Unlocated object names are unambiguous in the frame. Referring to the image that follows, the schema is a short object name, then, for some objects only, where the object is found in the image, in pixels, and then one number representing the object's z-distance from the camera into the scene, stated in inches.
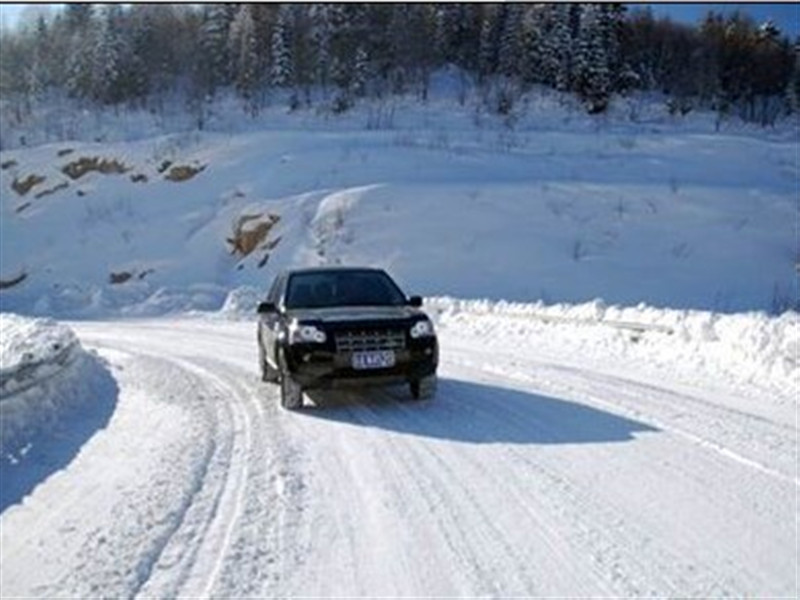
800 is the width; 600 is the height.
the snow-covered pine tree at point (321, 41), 2915.8
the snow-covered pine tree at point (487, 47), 3134.8
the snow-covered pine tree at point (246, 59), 2760.8
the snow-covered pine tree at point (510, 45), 3038.9
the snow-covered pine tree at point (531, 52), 2974.9
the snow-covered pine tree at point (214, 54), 2993.1
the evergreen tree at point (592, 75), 2768.2
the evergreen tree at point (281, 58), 2876.5
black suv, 402.9
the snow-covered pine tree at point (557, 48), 2878.9
